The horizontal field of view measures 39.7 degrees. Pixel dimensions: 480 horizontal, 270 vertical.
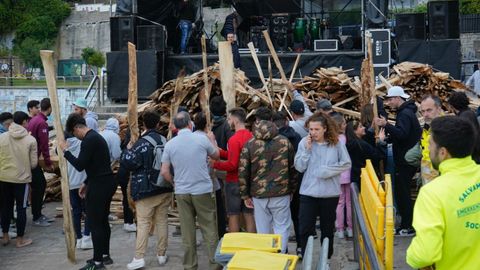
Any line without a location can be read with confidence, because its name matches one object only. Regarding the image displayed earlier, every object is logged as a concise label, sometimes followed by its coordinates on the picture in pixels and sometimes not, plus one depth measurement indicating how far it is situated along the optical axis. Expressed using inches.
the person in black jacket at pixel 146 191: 284.7
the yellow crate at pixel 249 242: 191.5
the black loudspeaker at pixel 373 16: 645.9
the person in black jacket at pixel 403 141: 310.2
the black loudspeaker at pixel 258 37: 708.7
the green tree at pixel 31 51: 2193.7
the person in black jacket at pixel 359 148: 308.0
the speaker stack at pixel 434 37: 575.8
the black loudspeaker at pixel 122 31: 642.2
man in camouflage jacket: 263.7
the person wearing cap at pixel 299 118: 315.9
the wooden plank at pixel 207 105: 296.4
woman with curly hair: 259.1
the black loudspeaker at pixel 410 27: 589.9
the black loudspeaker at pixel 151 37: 628.2
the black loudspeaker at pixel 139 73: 612.1
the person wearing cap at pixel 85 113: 353.1
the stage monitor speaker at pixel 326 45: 653.2
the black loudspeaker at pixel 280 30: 725.3
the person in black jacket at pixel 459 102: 285.0
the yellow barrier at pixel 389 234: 169.9
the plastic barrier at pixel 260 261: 165.5
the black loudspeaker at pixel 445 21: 581.9
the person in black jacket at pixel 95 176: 283.3
